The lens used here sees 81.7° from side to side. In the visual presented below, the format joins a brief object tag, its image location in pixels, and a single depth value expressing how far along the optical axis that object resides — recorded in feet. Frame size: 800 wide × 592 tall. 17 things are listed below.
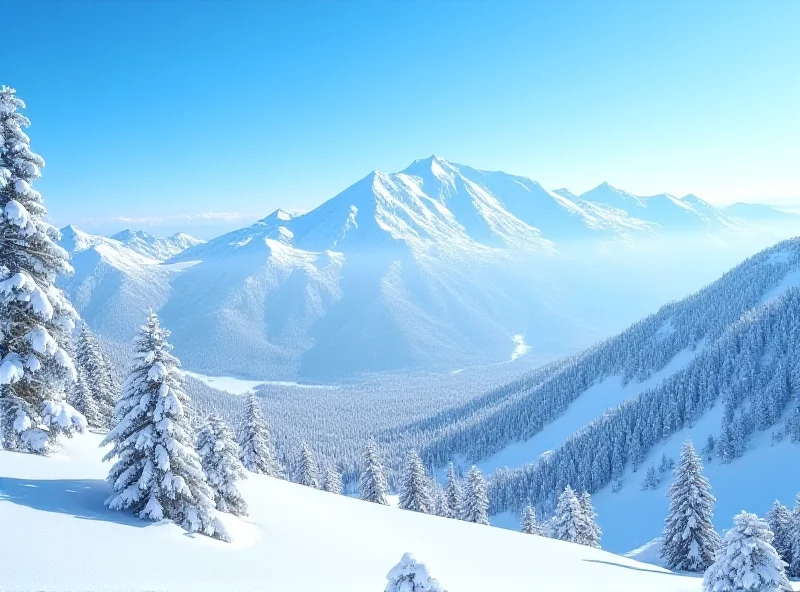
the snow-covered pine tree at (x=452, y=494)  188.43
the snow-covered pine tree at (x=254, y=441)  155.22
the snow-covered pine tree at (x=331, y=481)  206.28
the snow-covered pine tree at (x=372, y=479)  173.99
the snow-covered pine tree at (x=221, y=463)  68.61
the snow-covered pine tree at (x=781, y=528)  124.16
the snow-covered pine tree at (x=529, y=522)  179.52
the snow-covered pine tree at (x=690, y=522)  123.65
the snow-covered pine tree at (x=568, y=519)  158.30
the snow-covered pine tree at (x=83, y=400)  141.79
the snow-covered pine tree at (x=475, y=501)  174.60
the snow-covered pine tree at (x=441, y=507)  189.57
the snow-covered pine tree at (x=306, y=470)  187.83
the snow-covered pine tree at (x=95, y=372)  164.96
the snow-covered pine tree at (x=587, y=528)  160.76
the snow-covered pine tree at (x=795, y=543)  117.08
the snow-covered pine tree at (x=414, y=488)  172.35
